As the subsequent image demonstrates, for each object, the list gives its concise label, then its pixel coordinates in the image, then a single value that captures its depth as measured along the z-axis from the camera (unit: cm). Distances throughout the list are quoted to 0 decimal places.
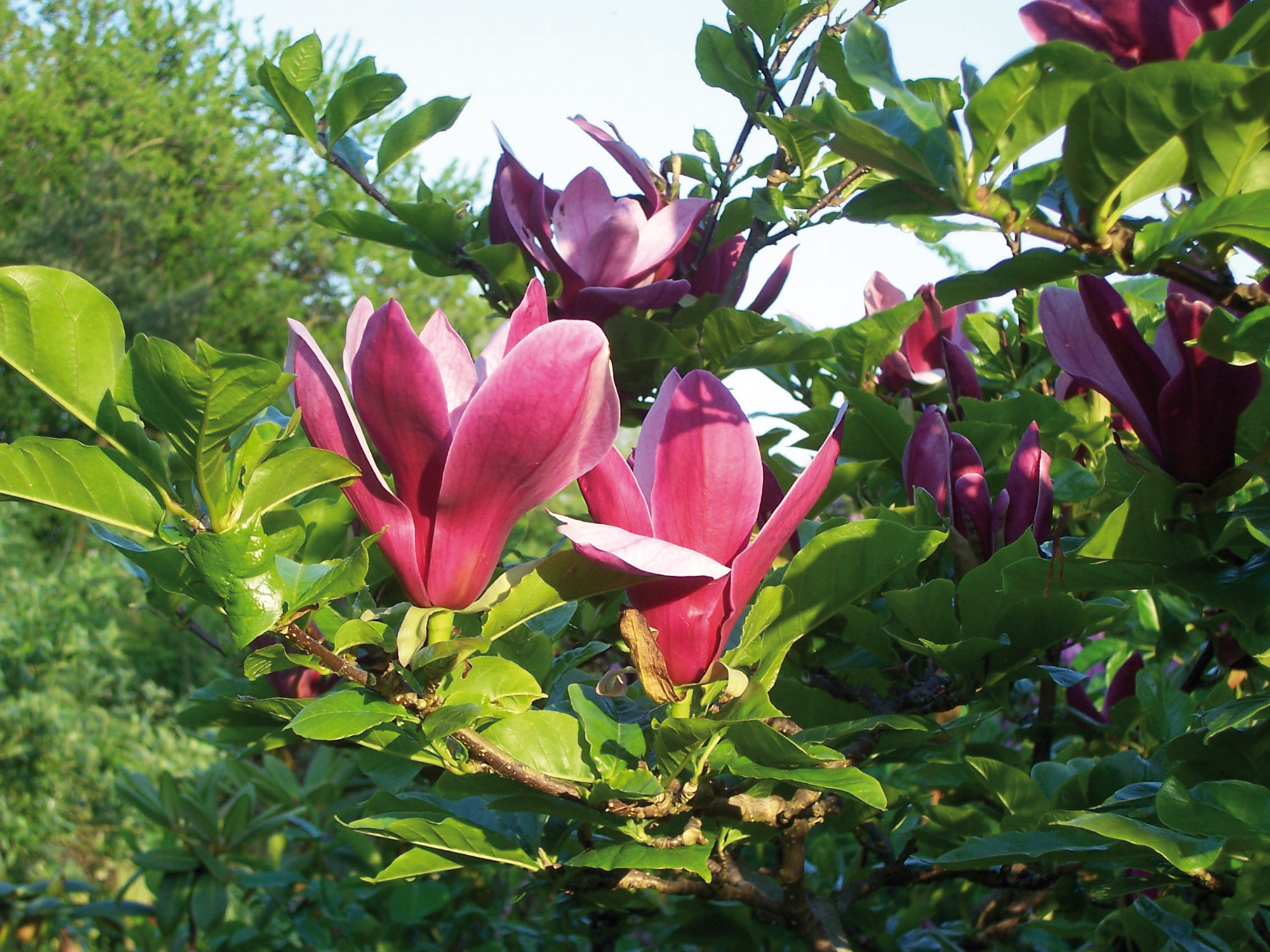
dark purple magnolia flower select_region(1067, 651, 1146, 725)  123
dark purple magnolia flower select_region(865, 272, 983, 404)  119
